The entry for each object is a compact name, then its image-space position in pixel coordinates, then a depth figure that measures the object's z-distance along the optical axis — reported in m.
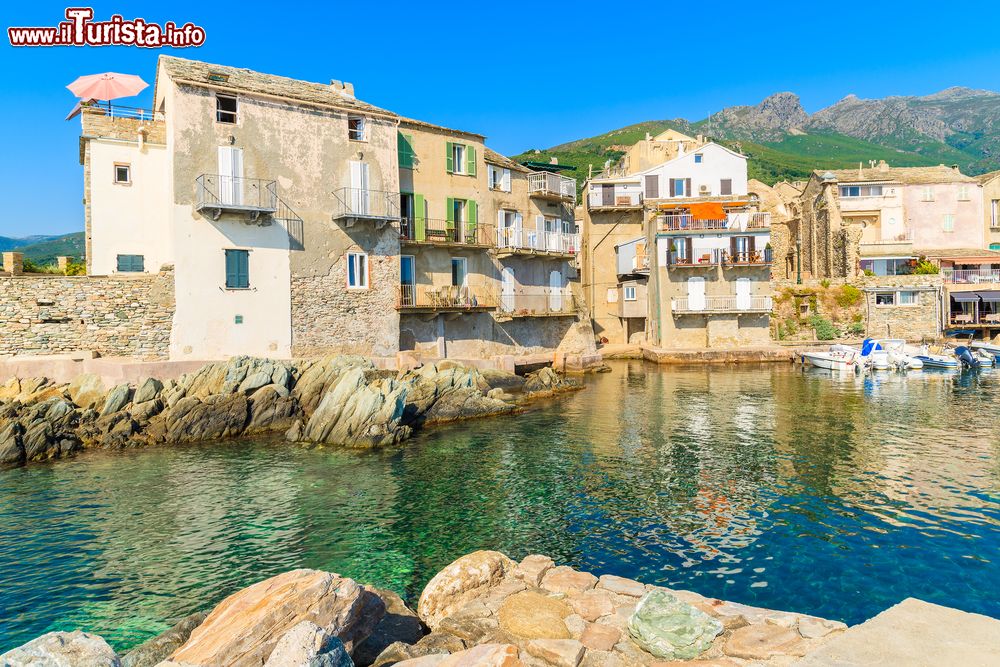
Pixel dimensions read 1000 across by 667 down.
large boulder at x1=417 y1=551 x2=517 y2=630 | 8.05
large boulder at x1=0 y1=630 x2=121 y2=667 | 5.16
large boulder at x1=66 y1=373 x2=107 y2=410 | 22.25
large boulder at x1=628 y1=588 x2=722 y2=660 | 6.27
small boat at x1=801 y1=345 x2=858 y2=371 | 38.25
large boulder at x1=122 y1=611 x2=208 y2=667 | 6.75
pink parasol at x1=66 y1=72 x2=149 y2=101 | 26.98
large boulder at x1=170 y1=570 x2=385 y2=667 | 6.02
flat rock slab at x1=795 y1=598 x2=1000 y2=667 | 4.66
